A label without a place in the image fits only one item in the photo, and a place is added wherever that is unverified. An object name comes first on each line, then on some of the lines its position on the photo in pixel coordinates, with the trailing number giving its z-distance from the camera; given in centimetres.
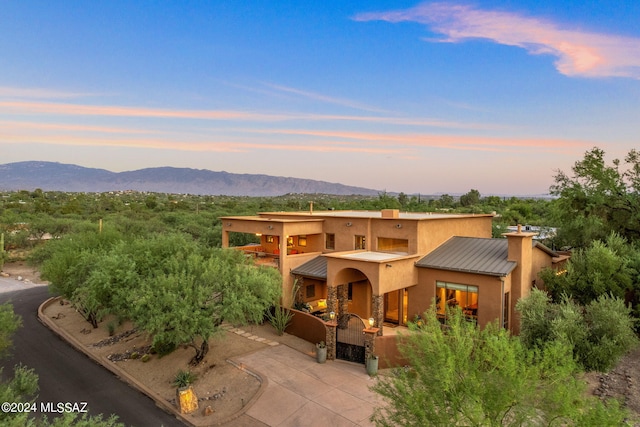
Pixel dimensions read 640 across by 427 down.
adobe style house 1914
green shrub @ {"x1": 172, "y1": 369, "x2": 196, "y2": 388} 1523
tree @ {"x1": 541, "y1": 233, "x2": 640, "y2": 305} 1828
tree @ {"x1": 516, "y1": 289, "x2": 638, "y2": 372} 1391
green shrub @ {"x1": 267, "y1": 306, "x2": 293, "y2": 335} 2162
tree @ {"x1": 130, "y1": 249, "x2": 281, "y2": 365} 1538
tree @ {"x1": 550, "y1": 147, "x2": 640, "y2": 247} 2606
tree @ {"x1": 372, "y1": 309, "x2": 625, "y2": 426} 706
